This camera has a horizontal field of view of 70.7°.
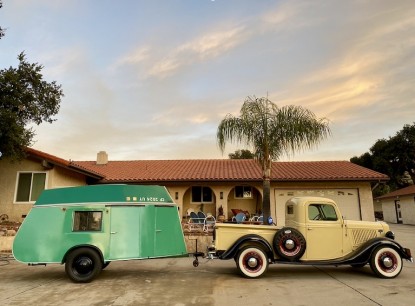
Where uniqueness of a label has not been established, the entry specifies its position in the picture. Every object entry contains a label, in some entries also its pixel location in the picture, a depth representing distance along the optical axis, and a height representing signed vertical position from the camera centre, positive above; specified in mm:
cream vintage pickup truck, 7312 -812
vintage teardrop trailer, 7371 -432
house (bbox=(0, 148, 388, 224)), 14039 +1680
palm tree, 12531 +3443
